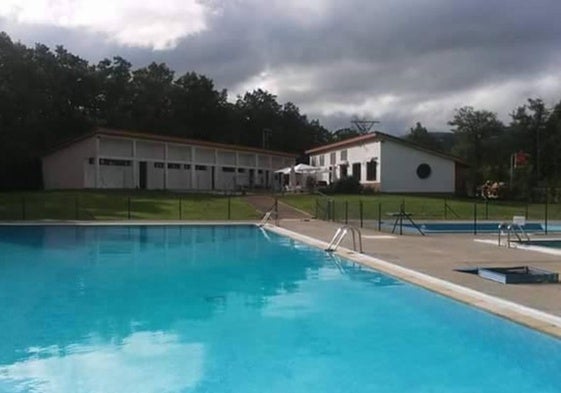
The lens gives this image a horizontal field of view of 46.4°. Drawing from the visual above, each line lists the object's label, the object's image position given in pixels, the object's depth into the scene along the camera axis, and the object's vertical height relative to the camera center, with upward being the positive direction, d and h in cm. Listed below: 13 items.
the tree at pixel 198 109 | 6488 +795
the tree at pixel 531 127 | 6153 +568
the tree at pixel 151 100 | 6012 +818
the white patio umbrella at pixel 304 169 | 4984 +132
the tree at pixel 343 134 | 8906 +750
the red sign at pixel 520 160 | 5155 +204
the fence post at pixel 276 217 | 2961 -146
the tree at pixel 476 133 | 6581 +542
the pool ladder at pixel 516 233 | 2047 -163
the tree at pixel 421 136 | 8106 +641
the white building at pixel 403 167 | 4644 +139
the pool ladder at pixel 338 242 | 1833 -161
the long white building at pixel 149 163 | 4462 +174
